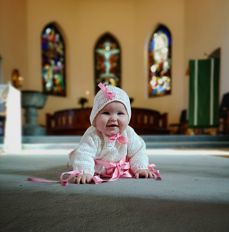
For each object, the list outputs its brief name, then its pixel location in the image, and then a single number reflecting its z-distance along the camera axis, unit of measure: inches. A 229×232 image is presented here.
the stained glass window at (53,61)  354.6
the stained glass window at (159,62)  352.2
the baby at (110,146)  51.0
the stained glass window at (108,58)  397.7
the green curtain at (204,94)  189.2
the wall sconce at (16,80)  218.1
